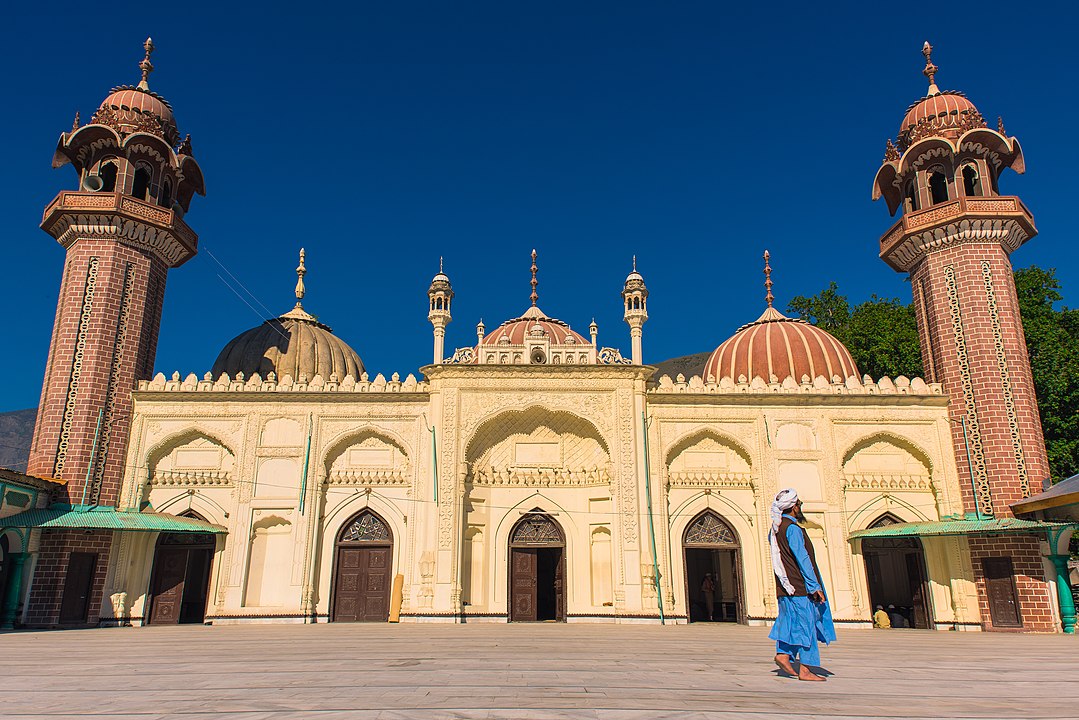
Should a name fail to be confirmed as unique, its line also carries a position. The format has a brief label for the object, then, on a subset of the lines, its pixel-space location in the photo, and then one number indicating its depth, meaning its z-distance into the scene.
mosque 18.91
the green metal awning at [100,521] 17.23
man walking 8.05
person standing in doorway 22.05
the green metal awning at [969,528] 17.29
